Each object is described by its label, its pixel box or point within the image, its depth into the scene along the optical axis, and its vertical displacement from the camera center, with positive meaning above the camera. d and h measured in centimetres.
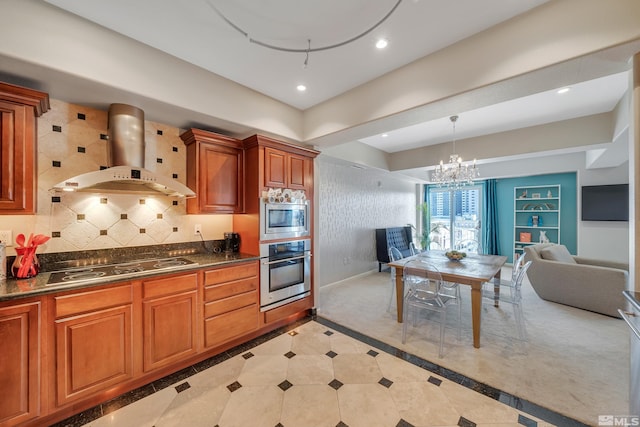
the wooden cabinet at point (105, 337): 151 -96
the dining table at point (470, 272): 252 -70
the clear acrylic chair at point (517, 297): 266 -99
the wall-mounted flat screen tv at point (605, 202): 456 +18
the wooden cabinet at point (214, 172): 261 +48
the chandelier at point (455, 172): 371 +65
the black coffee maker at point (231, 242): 299 -37
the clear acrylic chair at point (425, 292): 261 -95
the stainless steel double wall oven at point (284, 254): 279 -51
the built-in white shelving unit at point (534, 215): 552 -8
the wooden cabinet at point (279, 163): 277 +63
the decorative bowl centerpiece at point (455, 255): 344 -63
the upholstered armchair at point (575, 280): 313 -98
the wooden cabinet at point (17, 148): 164 +47
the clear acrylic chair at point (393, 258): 352 -70
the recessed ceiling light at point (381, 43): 196 +141
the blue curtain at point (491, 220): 620 -21
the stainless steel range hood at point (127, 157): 197 +50
